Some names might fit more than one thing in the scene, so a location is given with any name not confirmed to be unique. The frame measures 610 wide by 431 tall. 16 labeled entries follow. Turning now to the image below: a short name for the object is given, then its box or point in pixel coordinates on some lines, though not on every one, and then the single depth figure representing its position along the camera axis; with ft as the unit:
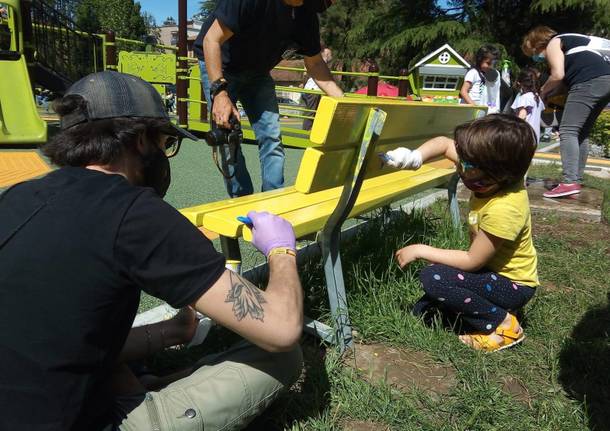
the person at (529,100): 19.70
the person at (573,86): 16.12
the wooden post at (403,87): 38.47
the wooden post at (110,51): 31.63
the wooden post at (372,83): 35.09
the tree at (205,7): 219.24
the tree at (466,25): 62.69
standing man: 9.61
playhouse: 35.14
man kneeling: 3.79
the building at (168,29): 316.46
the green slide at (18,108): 22.52
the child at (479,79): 22.00
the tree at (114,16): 161.07
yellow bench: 6.03
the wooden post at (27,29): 28.17
